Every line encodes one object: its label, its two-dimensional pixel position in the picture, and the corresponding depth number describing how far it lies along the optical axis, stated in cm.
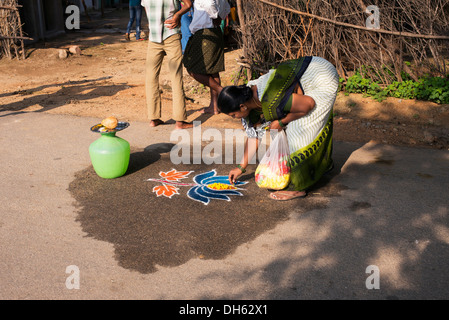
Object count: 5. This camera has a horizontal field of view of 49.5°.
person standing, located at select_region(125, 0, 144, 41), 1238
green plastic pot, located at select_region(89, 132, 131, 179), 437
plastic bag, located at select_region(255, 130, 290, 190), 396
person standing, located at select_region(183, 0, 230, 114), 601
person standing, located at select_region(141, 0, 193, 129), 568
